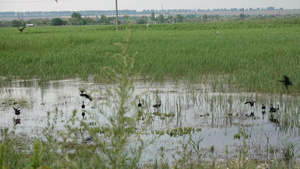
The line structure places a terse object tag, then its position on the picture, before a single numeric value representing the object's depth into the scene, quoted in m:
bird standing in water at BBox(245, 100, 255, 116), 13.84
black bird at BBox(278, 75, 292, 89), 15.83
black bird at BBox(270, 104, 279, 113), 13.00
